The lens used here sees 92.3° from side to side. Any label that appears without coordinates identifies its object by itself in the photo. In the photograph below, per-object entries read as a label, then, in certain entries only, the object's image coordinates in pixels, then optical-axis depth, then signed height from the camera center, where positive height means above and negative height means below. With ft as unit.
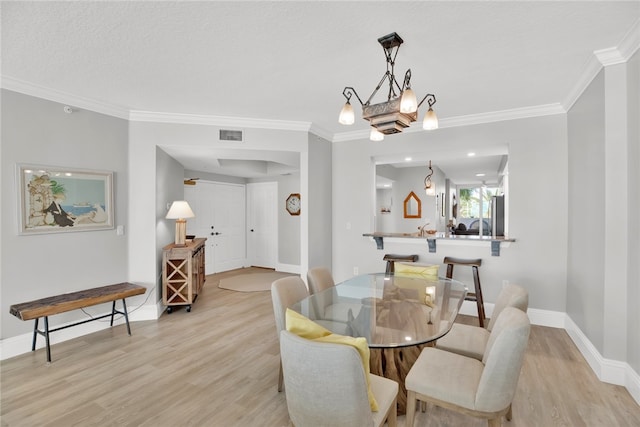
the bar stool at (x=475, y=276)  11.69 -2.53
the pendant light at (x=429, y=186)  22.09 +1.86
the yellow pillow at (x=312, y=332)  4.34 -1.80
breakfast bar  12.41 -1.15
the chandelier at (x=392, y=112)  6.39 +2.20
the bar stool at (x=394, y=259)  13.61 -2.10
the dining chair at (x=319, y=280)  9.45 -2.15
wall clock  22.04 +0.58
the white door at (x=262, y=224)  23.31 -0.93
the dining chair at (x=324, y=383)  3.87 -2.24
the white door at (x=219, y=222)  20.68 -0.69
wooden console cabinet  12.94 -2.69
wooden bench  8.87 -2.82
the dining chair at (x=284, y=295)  7.40 -2.14
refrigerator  13.85 -0.09
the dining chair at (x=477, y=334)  6.62 -2.93
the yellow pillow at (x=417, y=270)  10.29 -1.99
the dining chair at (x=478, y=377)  4.65 -2.93
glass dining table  6.07 -2.39
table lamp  13.39 -0.18
